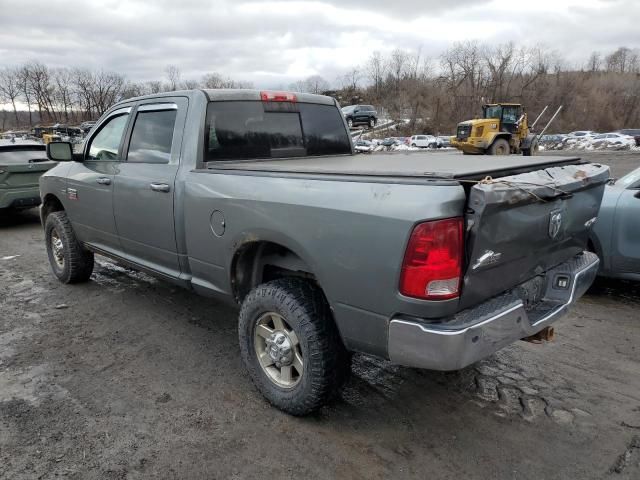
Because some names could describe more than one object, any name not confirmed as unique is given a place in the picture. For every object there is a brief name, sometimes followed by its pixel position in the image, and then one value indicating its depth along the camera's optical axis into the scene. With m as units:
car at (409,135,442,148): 40.71
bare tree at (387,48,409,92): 80.16
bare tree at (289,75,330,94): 89.62
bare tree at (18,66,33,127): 91.12
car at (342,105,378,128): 50.07
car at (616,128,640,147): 44.88
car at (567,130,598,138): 40.24
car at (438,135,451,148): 40.57
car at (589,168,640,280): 4.58
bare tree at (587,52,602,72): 88.81
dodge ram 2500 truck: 2.18
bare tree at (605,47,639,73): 88.46
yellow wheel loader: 23.94
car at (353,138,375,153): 36.17
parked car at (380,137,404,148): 40.50
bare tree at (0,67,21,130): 91.50
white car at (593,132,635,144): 34.51
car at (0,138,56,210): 8.62
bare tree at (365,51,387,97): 82.00
